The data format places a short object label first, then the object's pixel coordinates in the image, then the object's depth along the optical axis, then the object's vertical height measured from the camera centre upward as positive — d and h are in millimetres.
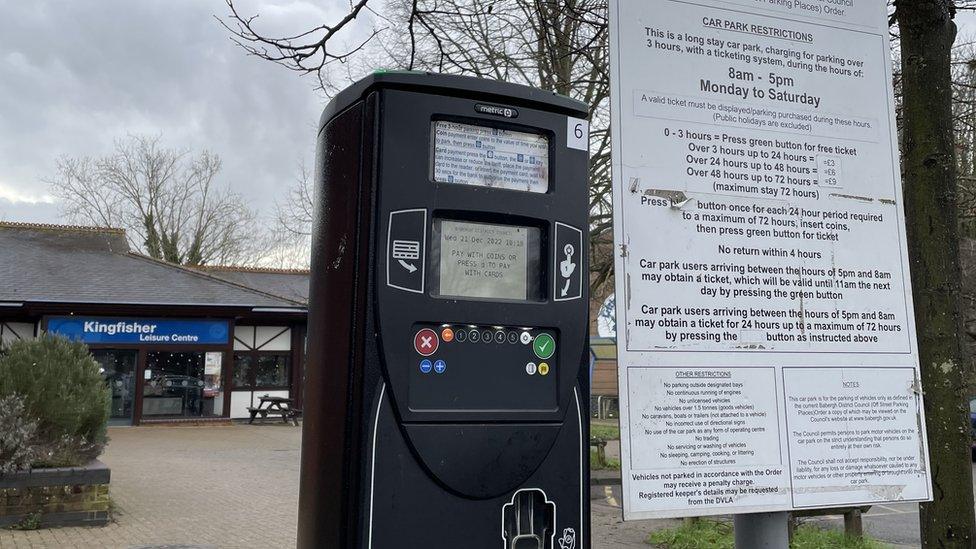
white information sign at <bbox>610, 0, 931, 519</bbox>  1995 +325
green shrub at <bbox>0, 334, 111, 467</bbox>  8352 +0
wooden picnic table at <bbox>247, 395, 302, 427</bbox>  23081 -308
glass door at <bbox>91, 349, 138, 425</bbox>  21380 +452
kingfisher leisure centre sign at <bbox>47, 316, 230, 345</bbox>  20688 +1701
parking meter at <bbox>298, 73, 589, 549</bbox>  1915 +177
